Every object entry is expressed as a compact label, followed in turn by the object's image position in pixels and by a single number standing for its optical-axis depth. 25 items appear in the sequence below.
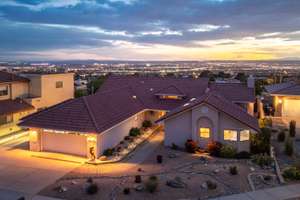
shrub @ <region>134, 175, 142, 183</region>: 14.00
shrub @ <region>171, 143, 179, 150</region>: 20.49
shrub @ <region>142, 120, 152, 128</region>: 26.69
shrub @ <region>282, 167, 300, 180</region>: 14.38
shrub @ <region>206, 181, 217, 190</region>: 13.17
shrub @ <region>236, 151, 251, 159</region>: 18.52
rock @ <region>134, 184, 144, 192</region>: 13.11
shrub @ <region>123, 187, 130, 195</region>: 12.77
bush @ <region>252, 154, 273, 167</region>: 16.52
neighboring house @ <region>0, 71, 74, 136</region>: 25.32
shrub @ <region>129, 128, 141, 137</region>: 23.26
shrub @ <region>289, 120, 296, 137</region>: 23.73
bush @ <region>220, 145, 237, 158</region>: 18.49
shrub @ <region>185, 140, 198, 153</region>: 19.60
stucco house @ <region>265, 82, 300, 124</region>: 30.45
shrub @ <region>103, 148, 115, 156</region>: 18.80
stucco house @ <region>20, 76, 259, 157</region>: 18.80
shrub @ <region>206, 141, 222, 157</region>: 18.83
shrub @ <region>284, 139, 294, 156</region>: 18.94
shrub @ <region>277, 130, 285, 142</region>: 22.31
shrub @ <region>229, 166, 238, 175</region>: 14.89
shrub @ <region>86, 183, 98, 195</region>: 12.85
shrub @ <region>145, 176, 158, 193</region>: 12.88
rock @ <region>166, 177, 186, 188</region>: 13.41
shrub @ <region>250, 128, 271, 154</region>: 19.44
